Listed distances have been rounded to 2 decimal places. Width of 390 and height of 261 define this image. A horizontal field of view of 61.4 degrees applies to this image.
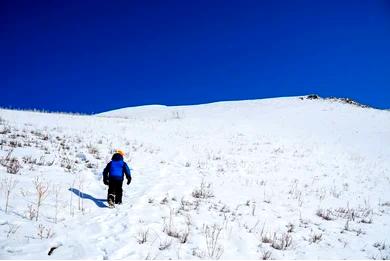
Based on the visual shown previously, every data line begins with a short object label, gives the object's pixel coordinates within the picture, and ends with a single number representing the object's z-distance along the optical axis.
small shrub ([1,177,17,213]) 7.66
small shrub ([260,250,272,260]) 6.03
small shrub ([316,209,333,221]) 8.93
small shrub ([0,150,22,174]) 8.98
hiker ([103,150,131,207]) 8.37
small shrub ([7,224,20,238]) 5.64
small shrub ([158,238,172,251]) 5.89
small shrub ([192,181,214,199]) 9.54
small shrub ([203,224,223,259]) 5.82
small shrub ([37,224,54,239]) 5.77
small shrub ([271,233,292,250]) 6.53
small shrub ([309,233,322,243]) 7.14
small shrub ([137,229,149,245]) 6.02
